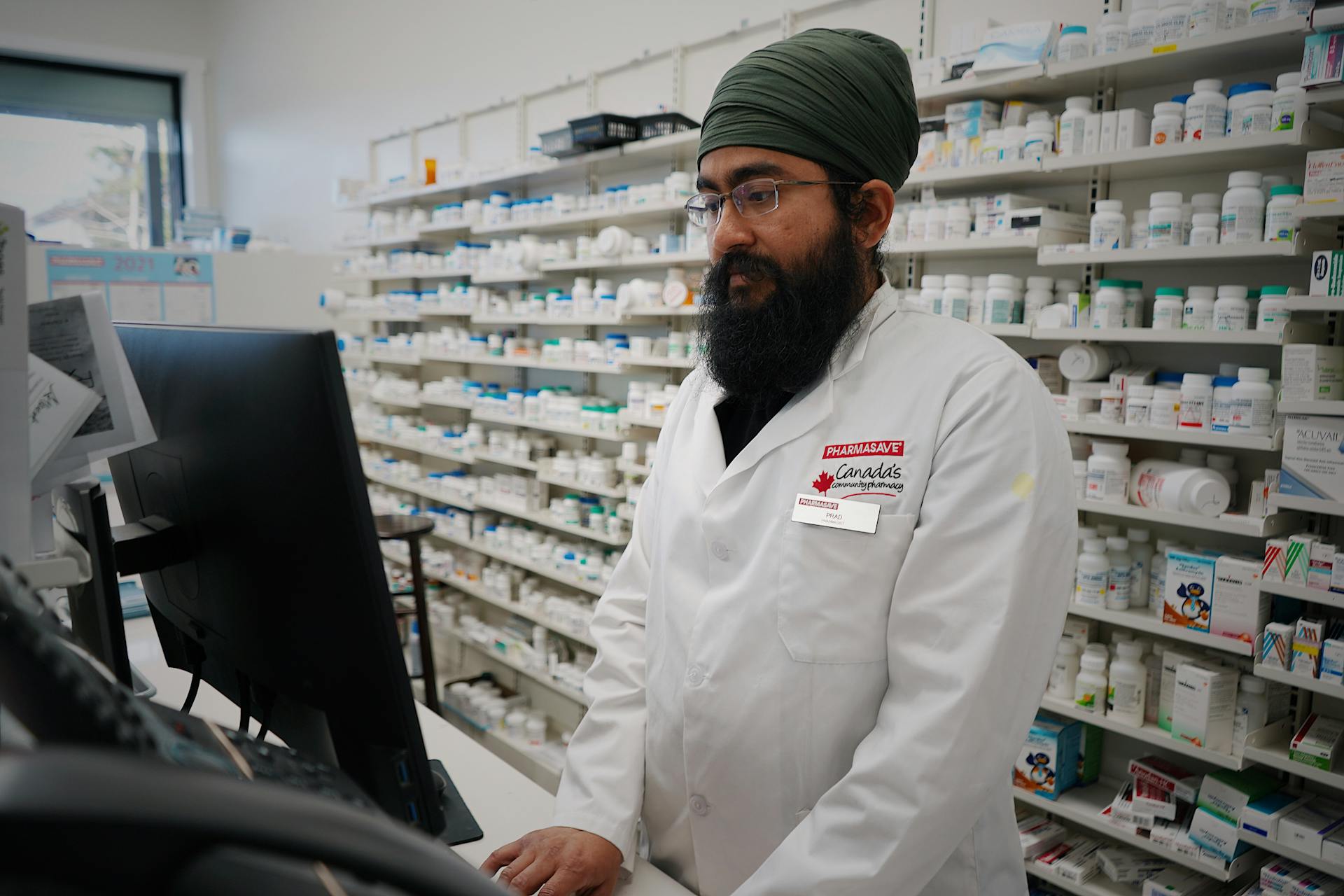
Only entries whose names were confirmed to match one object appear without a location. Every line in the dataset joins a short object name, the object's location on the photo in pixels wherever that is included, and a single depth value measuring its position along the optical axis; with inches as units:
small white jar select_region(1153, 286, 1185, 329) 82.4
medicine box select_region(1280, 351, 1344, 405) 72.3
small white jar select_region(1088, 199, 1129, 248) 84.7
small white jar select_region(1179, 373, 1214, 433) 79.8
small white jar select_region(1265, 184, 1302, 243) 73.4
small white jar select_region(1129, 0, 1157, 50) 80.0
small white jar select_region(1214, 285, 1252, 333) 77.7
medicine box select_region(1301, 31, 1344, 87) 67.9
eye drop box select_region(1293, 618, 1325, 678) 74.1
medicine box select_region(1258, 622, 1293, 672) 75.9
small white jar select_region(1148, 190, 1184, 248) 80.8
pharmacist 43.4
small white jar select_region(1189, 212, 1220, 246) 78.8
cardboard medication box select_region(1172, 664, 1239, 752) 81.4
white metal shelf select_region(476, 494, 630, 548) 140.2
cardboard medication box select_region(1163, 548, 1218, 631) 81.8
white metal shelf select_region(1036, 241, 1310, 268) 73.8
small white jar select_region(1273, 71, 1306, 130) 72.0
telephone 11.1
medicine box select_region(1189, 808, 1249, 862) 80.4
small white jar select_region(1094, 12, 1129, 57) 82.2
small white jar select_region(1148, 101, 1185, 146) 80.4
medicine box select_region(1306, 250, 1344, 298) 70.5
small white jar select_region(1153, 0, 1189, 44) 78.5
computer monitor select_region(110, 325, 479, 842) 28.2
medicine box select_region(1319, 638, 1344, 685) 72.7
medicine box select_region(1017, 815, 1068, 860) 94.0
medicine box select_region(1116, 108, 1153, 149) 83.2
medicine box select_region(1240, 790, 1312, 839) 77.1
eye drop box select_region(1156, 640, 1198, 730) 85.9
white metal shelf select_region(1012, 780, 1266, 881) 81.7
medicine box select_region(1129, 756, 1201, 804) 86.8
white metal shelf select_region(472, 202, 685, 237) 130.2
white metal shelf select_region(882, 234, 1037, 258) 89.4
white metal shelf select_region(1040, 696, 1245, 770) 80.3
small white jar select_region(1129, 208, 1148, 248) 83.8
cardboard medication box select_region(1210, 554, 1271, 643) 78.5
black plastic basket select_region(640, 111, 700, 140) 127.2
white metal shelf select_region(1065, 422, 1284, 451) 75.6
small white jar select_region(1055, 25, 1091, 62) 85.9
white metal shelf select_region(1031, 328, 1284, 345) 75.6
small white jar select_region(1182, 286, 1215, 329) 80.4
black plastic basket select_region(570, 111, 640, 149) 130.5
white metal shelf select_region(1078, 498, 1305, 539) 77.2
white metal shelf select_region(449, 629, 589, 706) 148.6
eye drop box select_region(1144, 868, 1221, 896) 86.3
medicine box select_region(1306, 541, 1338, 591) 73.0
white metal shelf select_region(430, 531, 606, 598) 143.3
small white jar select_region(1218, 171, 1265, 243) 76.4
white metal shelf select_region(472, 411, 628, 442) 139.3
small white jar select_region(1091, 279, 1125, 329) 85.6
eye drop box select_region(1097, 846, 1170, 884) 90.4
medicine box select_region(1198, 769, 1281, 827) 81.0
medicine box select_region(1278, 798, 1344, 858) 74.9
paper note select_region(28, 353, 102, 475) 37.8
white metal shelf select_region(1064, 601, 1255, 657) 78.8
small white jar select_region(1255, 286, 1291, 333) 74.3
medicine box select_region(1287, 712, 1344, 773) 75.0
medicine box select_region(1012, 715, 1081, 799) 92.5
